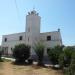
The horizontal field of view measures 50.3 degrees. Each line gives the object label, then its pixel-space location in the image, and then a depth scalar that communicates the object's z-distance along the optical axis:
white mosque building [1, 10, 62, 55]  17.04
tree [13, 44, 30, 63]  12.73
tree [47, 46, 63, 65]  10.28
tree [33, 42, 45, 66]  12.29
